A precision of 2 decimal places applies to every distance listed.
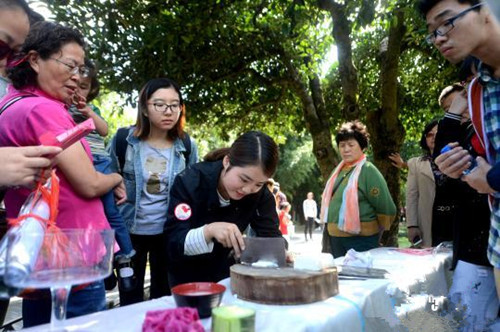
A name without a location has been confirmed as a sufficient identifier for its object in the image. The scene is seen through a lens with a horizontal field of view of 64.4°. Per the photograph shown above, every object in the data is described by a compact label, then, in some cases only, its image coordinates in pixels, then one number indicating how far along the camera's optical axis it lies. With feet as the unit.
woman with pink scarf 11.65
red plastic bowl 4.20
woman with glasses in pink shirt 4.64
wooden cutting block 4.67
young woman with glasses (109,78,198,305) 8.60
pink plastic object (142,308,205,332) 3.45
